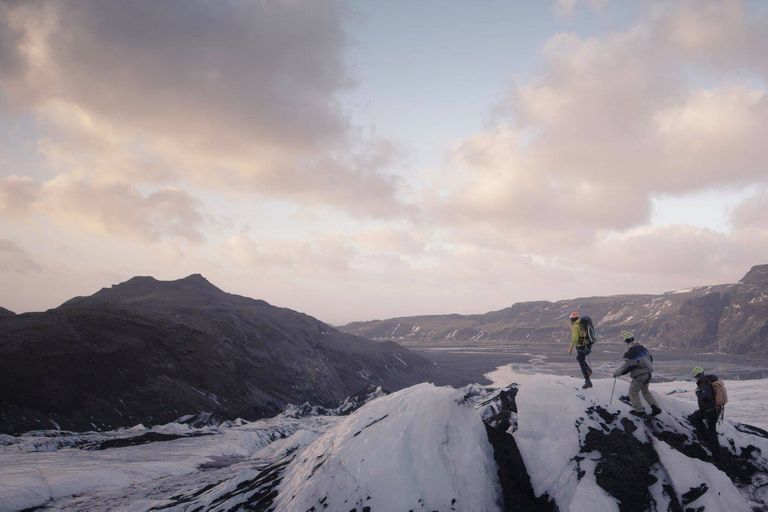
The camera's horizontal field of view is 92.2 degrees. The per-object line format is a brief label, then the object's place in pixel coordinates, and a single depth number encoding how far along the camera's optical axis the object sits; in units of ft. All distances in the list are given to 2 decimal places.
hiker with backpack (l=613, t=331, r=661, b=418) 31.63
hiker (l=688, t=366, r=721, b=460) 31.22
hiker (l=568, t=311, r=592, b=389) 36.93
